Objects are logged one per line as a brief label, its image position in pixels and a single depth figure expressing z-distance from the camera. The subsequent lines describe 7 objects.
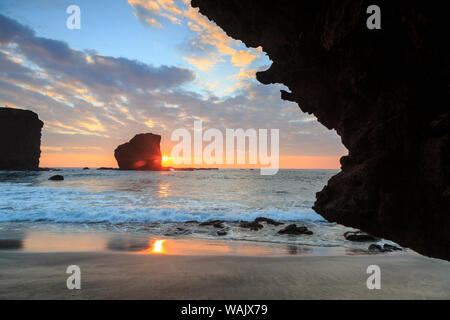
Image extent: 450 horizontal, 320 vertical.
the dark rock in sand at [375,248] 7.33
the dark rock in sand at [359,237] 8.47
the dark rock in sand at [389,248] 7.40
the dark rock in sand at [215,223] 11.08
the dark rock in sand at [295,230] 9.81
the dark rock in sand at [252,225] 10.67
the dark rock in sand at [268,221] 11.77
